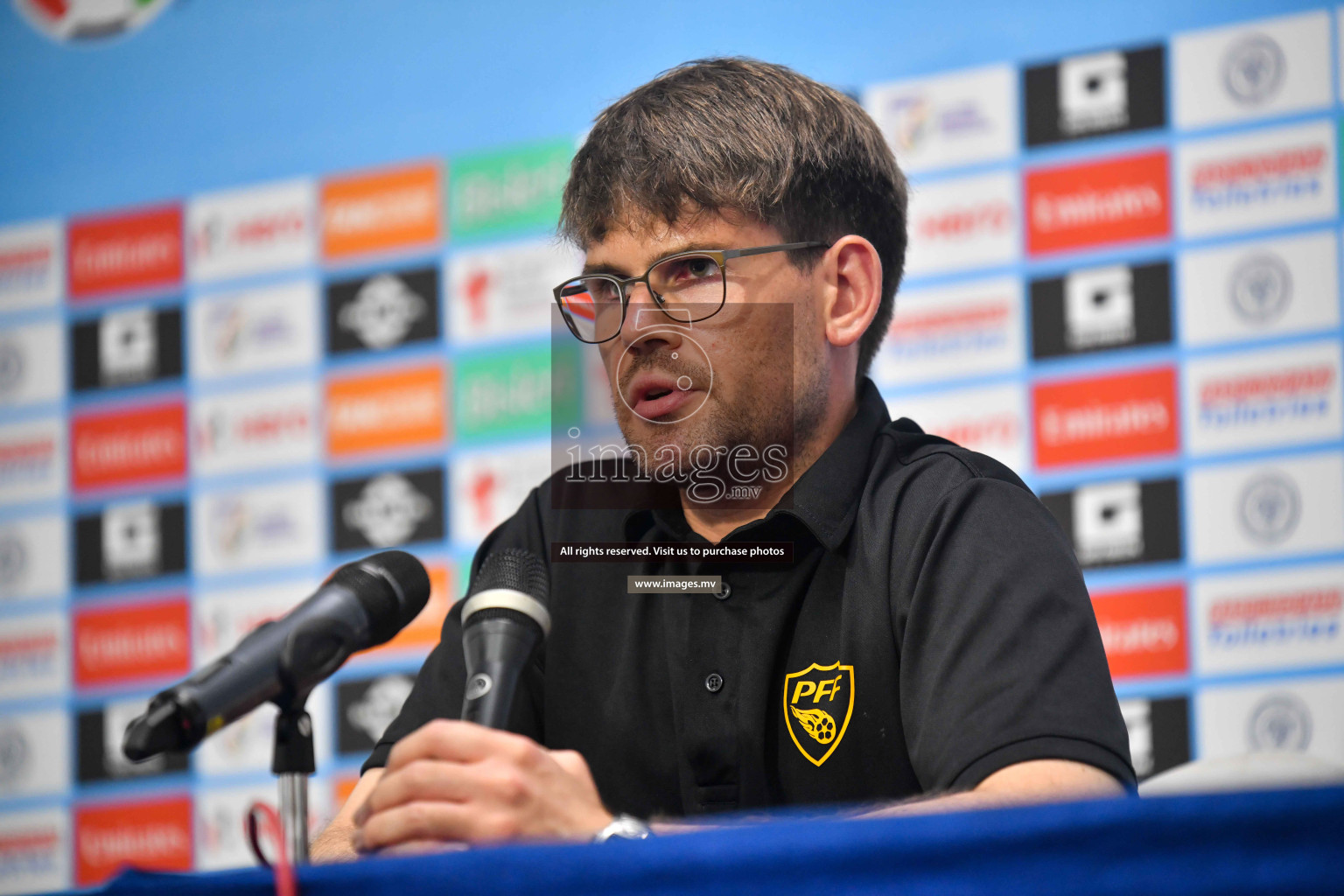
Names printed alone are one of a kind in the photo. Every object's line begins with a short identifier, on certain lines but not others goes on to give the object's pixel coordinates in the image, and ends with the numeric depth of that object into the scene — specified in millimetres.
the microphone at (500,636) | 3007
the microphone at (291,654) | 2962
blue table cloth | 2692
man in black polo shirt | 3145
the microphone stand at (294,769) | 2996
